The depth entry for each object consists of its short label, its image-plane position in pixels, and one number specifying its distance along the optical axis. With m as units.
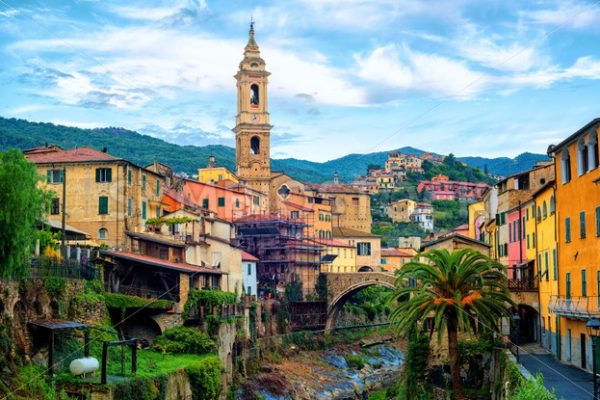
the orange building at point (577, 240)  41.12
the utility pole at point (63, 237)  47.49
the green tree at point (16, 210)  36.69
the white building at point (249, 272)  85.01
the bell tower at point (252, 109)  137.00
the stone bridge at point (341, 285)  101.81
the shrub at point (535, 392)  29.83
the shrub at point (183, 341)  54.69
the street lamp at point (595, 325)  31.38
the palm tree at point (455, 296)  43.25
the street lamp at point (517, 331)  54.69
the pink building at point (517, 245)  58.00
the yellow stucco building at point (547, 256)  49.06
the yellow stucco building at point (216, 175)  127.94
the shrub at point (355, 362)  92.96
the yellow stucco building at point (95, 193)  67.25
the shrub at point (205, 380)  50.22
